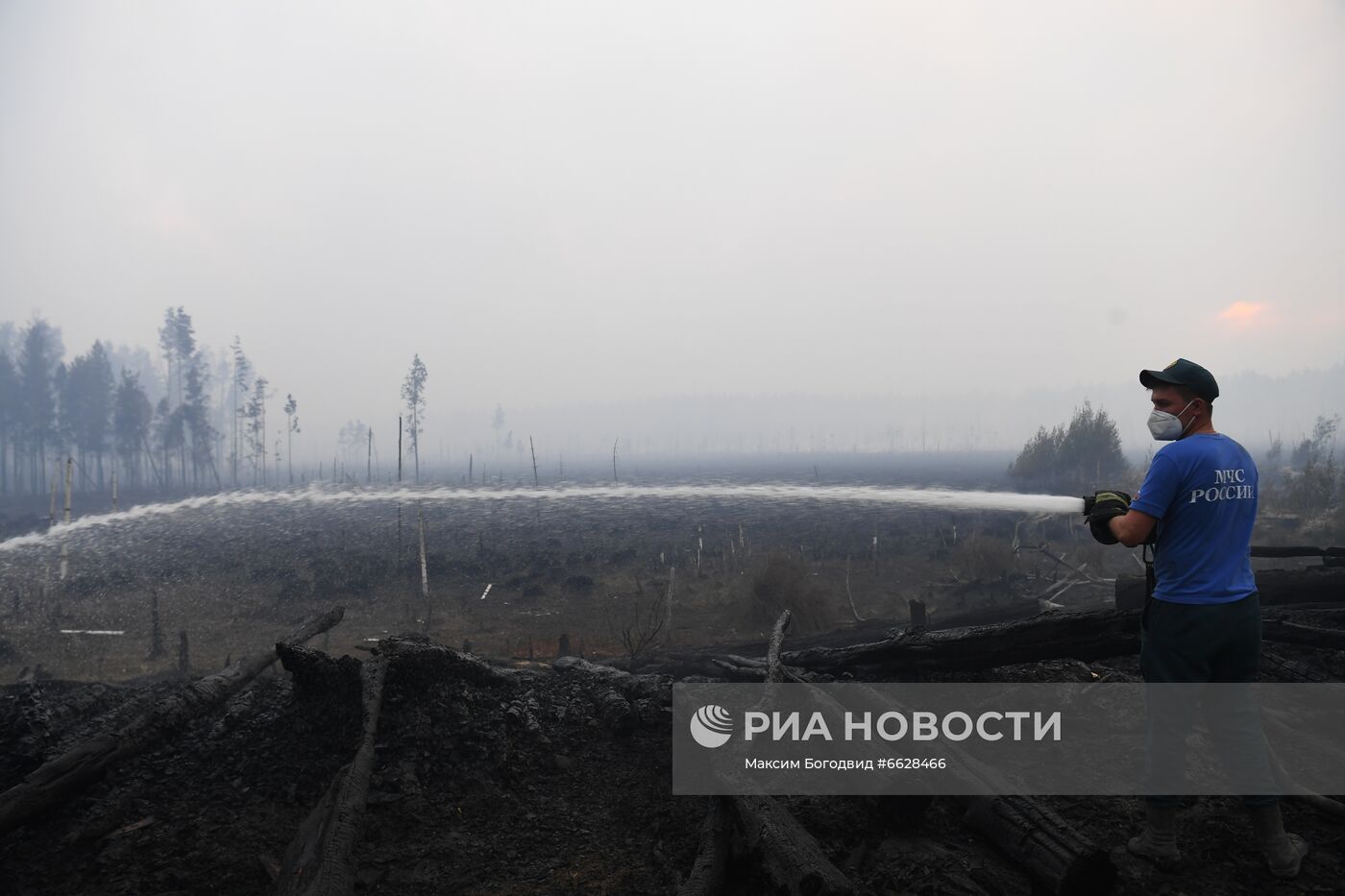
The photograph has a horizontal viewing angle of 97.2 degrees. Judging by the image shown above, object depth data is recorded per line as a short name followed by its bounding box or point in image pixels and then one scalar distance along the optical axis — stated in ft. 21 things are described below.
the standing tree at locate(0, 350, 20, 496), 220.43
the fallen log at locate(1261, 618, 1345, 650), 20.48
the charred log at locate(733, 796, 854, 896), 10.91
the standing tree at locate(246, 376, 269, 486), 277.64
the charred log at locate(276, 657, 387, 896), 11.84
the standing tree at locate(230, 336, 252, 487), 278.67
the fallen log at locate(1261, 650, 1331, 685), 18.76
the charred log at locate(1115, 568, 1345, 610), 27.99
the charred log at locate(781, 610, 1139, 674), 18.34
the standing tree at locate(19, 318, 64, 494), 215.31
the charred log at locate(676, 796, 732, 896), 12.00
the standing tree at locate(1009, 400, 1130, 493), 184.55
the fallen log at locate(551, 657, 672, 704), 22.98
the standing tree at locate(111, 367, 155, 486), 218.38
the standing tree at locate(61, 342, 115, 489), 223.30
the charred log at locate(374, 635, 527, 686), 20.68
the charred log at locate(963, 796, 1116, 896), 10.69
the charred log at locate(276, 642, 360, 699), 20.30
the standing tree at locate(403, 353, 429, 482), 258.37
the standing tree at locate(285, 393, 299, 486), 296.10
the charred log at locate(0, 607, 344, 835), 15.03
